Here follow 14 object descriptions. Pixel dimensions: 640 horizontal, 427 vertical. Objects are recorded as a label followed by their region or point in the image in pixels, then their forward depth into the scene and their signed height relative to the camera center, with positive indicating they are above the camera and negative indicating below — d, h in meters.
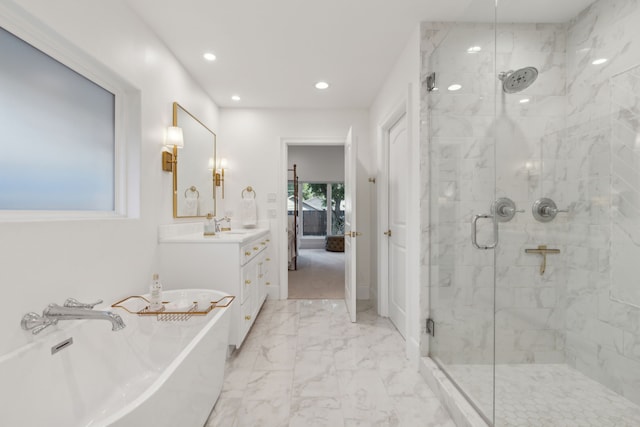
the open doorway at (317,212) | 5.71 +0.01
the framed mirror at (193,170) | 2.58 +0.43
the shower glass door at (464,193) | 1.72 +0.12
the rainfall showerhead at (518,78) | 1.71 +0.80
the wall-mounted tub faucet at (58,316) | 1.23 -0.45
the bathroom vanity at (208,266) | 2.22 -0.41
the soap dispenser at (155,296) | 1.78 -0.52
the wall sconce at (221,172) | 3.56 +0.51
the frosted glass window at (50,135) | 1.24 +0.40
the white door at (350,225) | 2.93 -0.14
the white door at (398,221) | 2.61 -0.09
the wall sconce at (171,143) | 2.34 +0.57
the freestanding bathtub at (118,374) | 1.03 -0.71
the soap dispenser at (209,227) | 2.71 -0.14
